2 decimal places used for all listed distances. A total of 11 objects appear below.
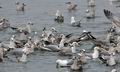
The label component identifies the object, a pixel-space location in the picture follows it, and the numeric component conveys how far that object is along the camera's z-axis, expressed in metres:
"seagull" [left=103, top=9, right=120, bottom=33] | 36.45
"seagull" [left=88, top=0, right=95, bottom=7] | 49.08
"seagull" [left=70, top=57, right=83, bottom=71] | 29.03
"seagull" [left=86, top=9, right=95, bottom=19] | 44.03
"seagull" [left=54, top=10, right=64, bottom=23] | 42.94
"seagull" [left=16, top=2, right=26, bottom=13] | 47.41
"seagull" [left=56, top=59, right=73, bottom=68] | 29.72
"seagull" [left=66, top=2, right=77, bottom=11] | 47.22
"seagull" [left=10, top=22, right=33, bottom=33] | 38.69
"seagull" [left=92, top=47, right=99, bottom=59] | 31.00
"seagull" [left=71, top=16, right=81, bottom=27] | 40.55
